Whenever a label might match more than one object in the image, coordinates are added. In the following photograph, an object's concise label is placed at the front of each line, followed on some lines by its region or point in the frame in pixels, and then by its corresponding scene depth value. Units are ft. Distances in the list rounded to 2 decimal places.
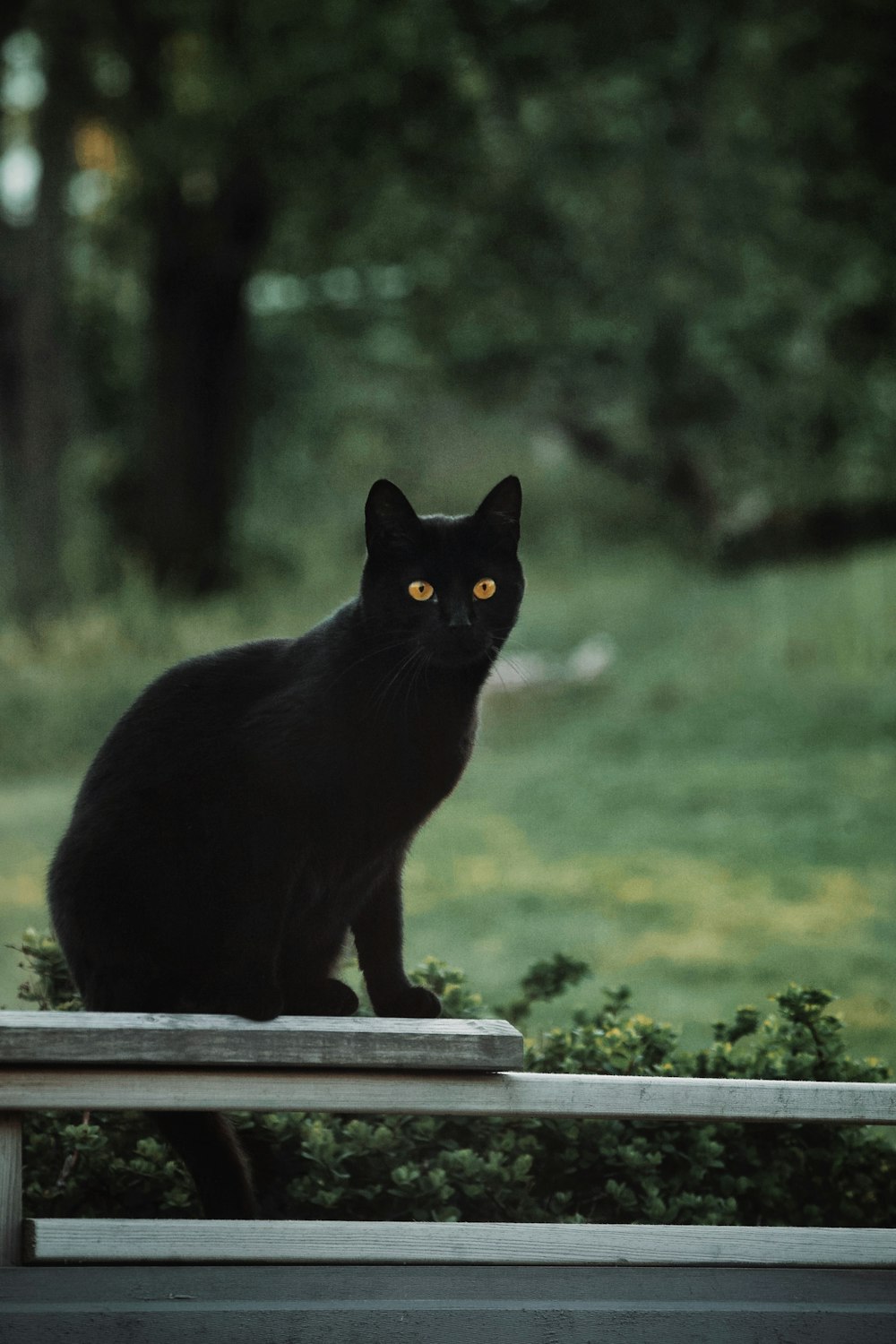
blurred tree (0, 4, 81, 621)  80.89
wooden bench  14.60
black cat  16.43
